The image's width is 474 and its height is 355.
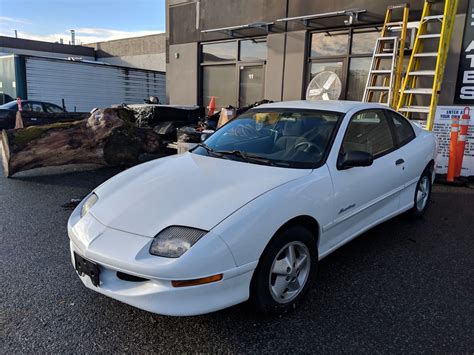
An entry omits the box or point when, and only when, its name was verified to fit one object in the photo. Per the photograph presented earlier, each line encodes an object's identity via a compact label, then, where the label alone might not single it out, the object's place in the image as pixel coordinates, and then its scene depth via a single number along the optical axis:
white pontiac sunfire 2.29
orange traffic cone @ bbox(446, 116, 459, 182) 7.10
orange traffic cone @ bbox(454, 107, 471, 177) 7.14
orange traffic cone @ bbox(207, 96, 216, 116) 11.35
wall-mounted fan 9.35
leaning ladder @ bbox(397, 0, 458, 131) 7.21
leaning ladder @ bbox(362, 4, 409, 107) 7.84
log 7.05
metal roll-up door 17.59
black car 13.78
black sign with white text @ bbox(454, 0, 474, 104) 7.43
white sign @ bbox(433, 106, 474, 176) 7.51
